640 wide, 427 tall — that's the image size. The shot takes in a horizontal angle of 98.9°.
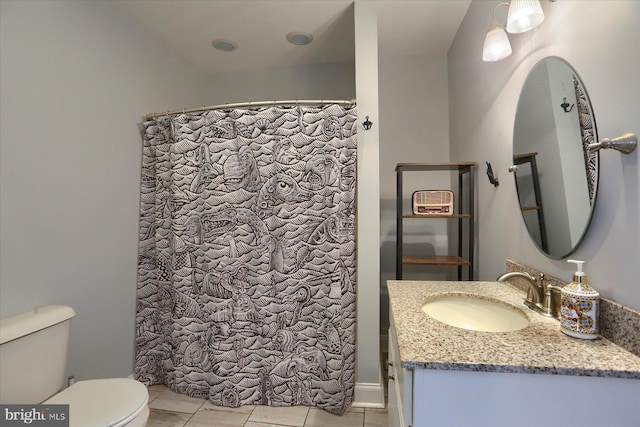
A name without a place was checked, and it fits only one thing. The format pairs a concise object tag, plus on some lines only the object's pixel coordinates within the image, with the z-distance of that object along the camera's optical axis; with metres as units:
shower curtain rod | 1.72
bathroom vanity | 0.62
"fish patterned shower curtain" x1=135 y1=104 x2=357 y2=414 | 1.70
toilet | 1.13
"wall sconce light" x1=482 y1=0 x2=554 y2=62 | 0.97
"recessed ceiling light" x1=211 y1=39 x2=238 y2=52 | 2.27
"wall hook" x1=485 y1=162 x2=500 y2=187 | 1.54
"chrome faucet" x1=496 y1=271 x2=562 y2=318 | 0.93
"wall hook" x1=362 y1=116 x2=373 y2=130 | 1.74
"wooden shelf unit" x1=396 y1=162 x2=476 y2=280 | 1.85
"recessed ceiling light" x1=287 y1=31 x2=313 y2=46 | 2.17
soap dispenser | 0.76
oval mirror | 0.89
